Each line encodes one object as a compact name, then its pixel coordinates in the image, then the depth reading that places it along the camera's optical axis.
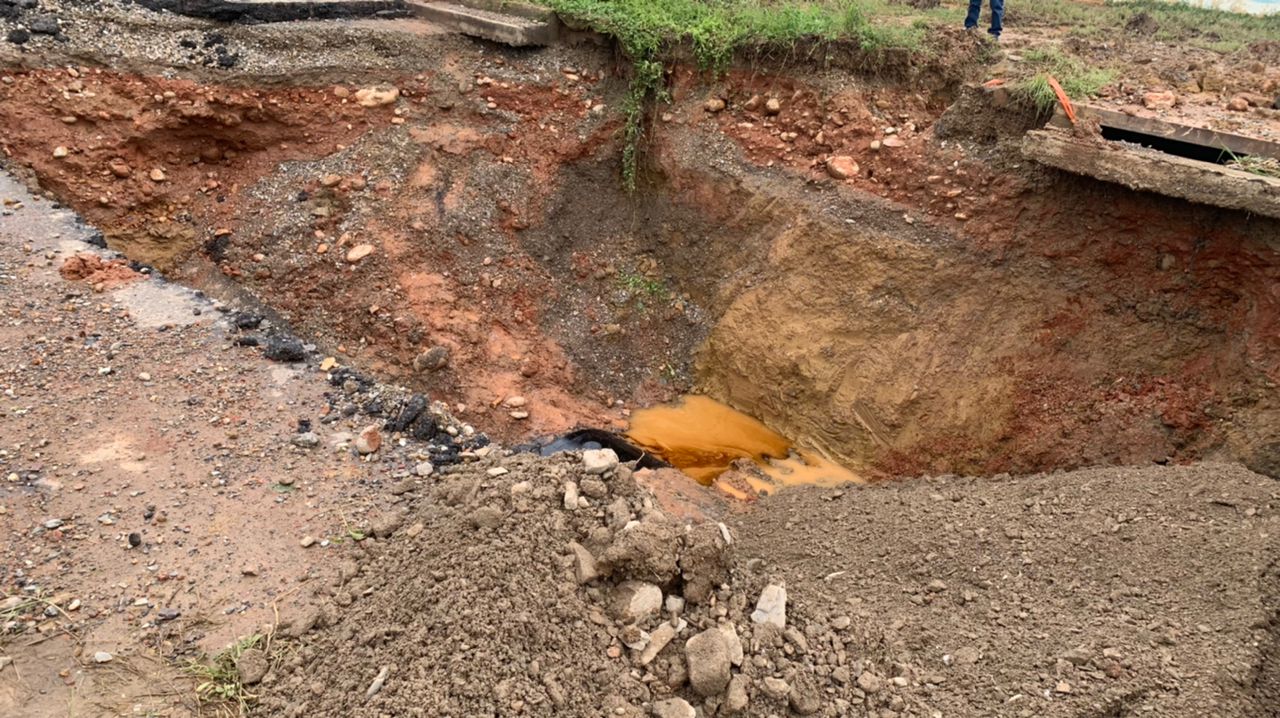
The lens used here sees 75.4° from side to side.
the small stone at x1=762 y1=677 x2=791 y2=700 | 3.08
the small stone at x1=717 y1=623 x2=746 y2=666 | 3.14
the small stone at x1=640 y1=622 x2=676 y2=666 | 3.12
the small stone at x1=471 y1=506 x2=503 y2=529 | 3.45
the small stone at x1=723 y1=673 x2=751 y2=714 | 3.01
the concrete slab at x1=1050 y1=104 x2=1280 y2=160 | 4.88
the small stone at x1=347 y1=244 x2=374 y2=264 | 6.52
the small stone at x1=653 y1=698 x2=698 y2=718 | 2.94
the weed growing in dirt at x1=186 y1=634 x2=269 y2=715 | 3.02
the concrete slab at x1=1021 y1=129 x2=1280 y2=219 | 4.61
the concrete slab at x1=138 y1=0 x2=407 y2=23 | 6.86
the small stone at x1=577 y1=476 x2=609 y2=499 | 3.62
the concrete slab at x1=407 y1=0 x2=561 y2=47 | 7.12
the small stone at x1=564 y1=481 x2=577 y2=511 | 3.55
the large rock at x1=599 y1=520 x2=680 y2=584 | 3.26
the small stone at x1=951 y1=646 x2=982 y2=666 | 3.49
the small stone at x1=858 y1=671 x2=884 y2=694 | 3.23
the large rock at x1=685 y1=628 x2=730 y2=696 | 3.03
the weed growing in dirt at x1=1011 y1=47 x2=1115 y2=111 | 5.62
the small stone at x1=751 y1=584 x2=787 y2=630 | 3.35
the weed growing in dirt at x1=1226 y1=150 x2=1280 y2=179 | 4.72
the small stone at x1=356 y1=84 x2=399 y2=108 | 6.90
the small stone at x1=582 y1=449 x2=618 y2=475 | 3.72
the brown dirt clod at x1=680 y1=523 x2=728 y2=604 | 3.33
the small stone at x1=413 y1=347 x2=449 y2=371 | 6.22
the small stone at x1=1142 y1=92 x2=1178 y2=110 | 5.46
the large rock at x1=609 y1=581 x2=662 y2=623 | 3.22
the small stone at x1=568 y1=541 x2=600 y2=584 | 3.28
